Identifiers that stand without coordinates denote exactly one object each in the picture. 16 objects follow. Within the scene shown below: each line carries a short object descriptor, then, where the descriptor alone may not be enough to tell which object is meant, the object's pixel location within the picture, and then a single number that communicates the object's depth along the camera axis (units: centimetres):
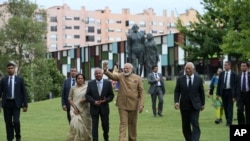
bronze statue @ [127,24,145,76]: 3575
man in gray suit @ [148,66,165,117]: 2189
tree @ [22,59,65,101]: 6481
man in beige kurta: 1319
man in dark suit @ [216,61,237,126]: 1709
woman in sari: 1338
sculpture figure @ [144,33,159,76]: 3738
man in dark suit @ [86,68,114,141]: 1352
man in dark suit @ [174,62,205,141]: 1291
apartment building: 13312
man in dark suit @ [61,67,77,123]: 1540
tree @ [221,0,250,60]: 2524
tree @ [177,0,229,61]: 4381
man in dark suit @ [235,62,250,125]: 1538
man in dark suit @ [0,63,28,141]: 1381
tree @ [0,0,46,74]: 6650
